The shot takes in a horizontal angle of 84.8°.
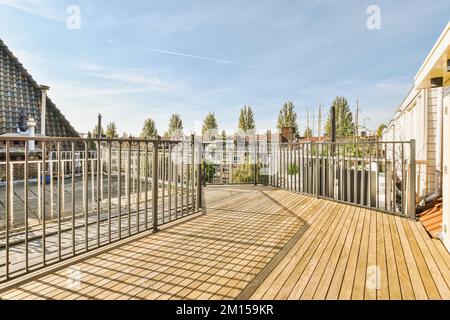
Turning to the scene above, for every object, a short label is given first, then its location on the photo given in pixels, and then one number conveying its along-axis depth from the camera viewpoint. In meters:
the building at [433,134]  2.71
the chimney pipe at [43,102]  10.45
